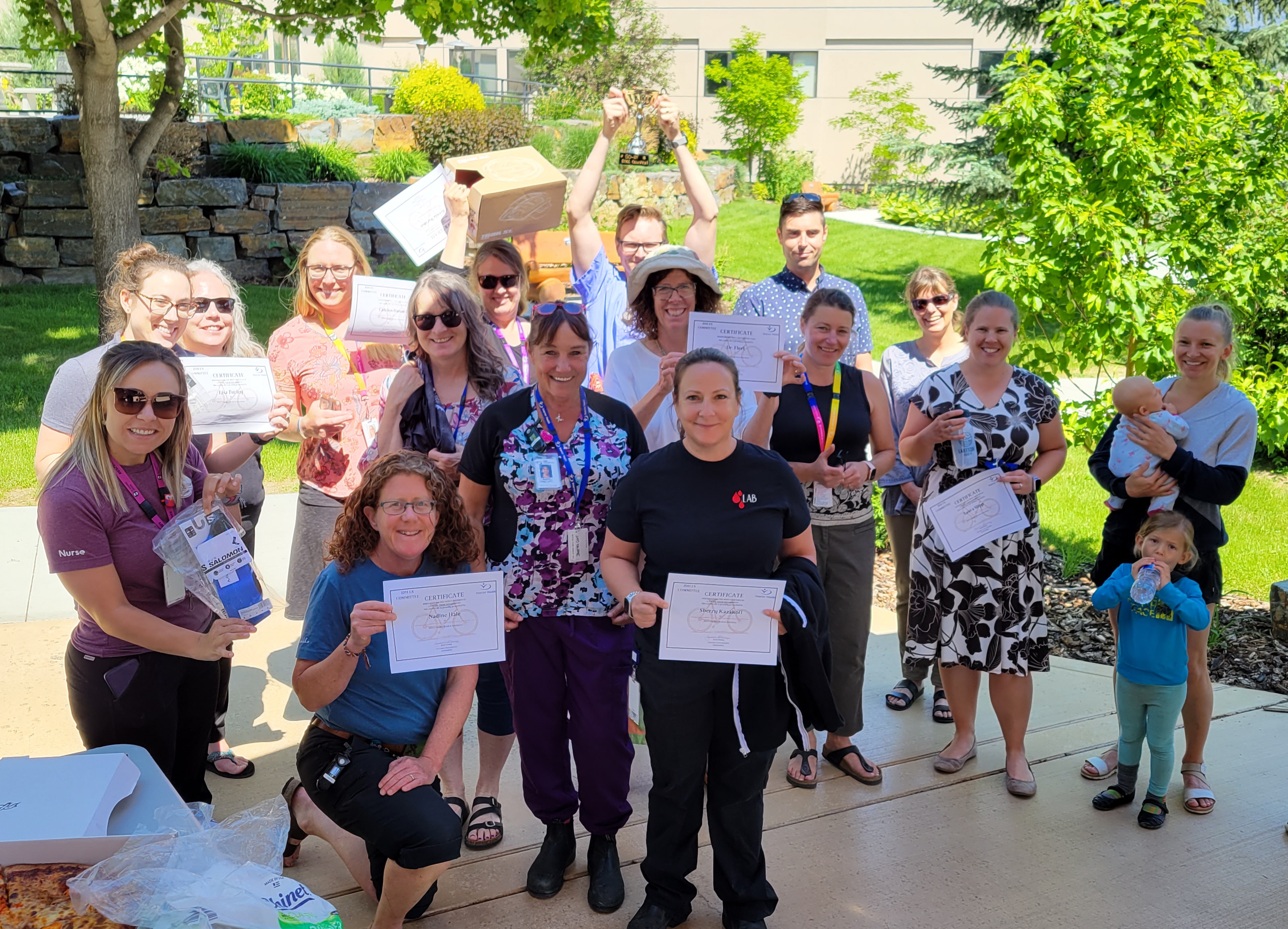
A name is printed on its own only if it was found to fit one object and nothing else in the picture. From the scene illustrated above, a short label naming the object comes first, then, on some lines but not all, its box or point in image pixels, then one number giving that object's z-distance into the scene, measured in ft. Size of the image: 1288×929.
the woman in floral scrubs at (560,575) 11.95
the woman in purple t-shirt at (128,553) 10.61
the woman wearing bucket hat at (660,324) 13.78
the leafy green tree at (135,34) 33.78
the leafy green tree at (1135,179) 19.47
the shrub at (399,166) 53.31
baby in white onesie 13.79
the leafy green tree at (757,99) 91.15
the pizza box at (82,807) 7.53
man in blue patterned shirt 16.12
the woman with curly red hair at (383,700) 10.49
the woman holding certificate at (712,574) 10.94
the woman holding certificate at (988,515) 14.17
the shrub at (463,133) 57.31
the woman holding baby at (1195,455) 13.64
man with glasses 15.97
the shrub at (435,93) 58.23
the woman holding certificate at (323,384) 15.03
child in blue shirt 13.42
